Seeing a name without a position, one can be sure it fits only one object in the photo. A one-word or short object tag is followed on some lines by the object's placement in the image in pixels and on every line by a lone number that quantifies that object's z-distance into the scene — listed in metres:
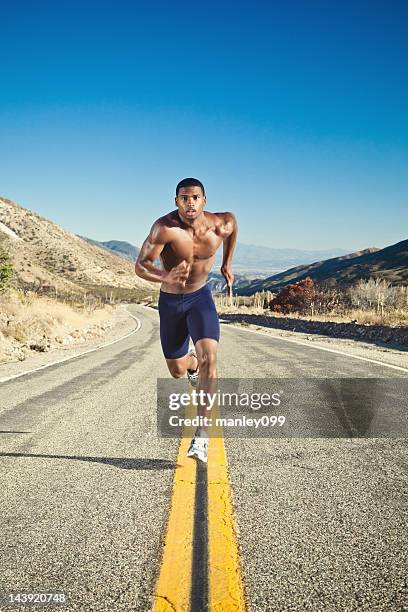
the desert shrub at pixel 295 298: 48.69
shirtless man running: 3.84
